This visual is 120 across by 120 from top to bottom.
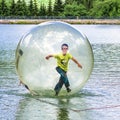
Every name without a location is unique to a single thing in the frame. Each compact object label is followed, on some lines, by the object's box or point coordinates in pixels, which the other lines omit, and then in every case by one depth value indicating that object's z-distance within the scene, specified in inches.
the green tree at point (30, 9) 4863.4
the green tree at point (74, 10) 4889.3
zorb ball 541.6
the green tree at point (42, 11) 4871.1
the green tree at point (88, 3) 5290.4
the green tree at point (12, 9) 4767.7
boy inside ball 541.3
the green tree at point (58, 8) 4852.4
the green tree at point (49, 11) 4817.9
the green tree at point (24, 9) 4817.9
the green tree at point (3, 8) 4826.8
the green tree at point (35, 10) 4906.5
